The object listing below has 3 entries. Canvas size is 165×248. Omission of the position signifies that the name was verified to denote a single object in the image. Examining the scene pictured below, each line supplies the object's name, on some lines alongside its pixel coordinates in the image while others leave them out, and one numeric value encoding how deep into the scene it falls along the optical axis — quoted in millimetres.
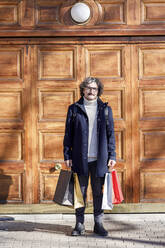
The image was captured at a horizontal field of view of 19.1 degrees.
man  5770
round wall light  6992
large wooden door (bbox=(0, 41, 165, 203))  7137
